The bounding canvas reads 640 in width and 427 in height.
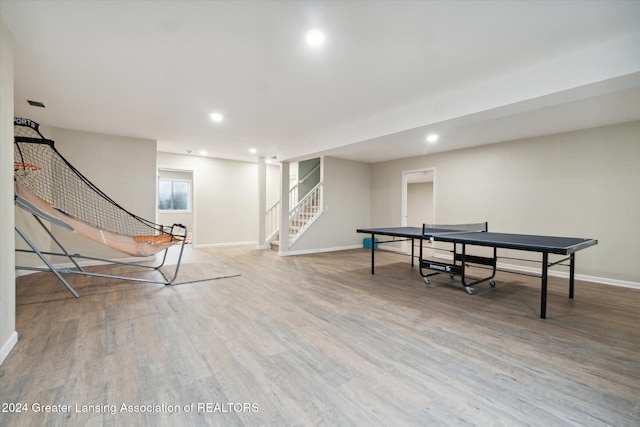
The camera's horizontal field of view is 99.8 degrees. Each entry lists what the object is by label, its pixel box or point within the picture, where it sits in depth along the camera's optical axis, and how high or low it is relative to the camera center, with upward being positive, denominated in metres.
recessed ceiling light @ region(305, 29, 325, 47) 2.14 +1.41
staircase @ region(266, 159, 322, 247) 7.11 -0.12
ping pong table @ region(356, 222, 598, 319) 2.91 -0.34
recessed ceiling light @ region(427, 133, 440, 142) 5.03 +1.43
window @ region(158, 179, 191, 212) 9.34 +0.47
